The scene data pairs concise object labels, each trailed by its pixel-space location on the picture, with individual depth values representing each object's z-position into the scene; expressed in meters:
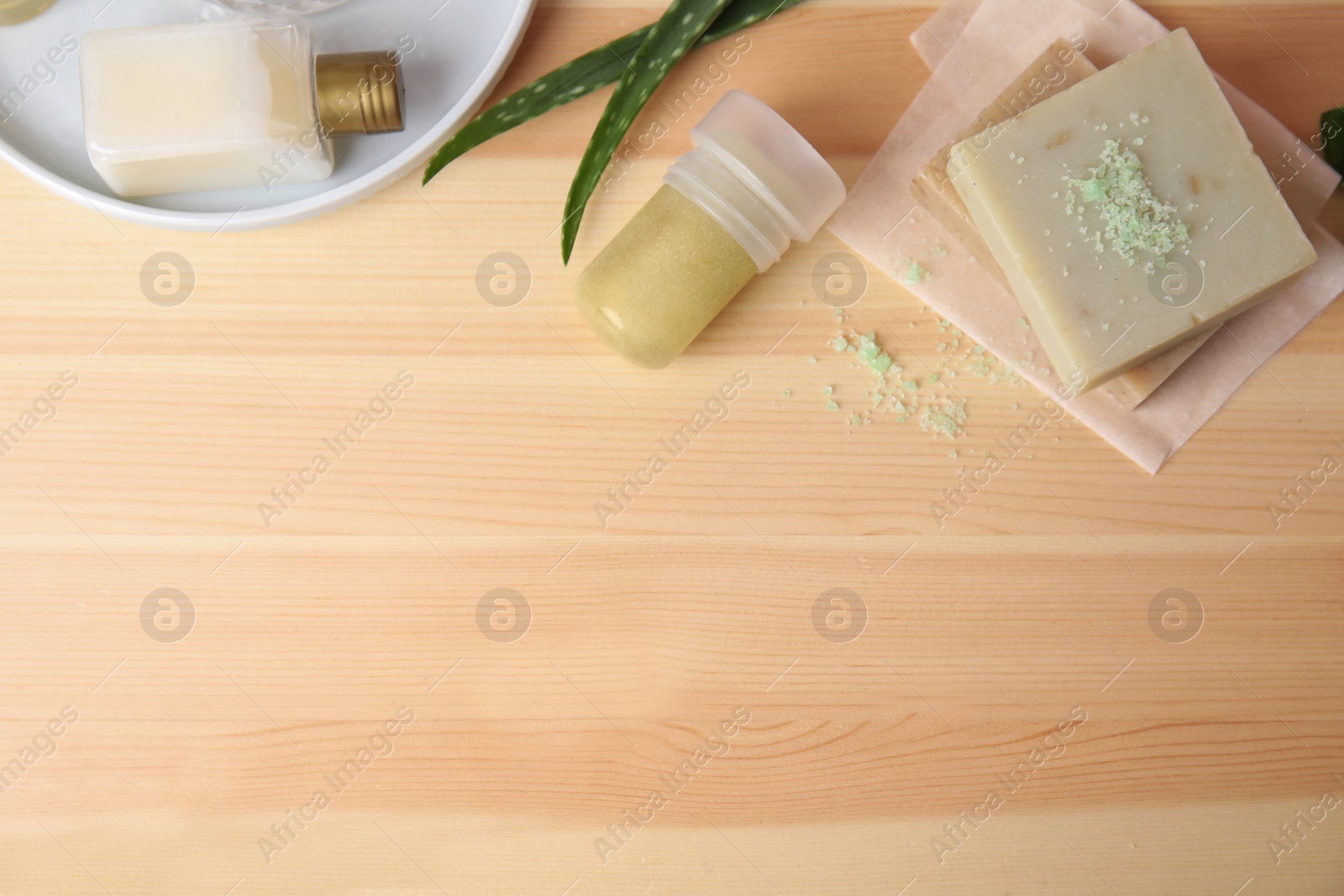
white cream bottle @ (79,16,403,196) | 0.49
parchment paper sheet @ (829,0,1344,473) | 0.57
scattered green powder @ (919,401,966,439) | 0.58
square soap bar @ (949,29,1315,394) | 0.51
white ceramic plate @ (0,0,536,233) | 0.53
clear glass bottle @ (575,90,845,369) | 0.51
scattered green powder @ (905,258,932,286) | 0.57
